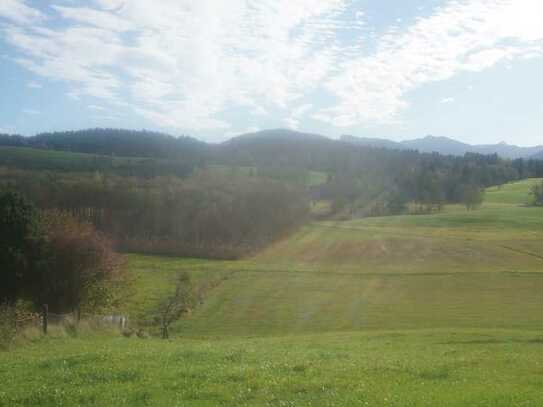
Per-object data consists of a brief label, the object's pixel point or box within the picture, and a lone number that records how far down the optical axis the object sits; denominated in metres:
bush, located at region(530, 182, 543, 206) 142.38
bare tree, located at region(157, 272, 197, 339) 38.16
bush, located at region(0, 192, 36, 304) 34.53
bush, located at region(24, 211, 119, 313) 36.02
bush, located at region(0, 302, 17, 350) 20.62
